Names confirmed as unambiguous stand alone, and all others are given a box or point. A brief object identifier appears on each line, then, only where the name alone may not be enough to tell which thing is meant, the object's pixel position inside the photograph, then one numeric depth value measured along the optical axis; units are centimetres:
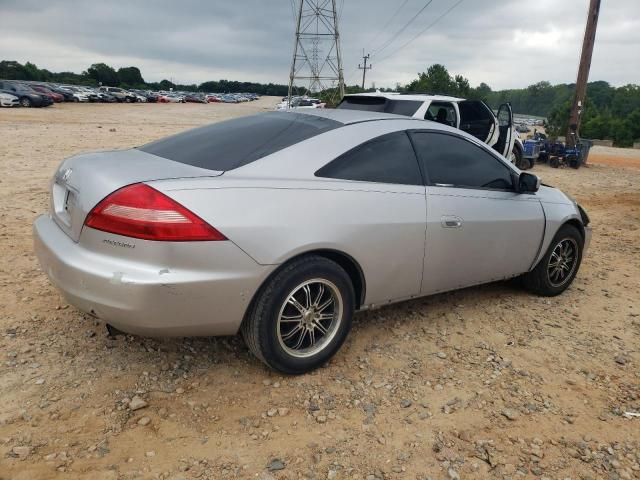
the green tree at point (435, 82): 6341
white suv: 896
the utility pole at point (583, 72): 1567
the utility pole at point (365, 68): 8569
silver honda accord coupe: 238
